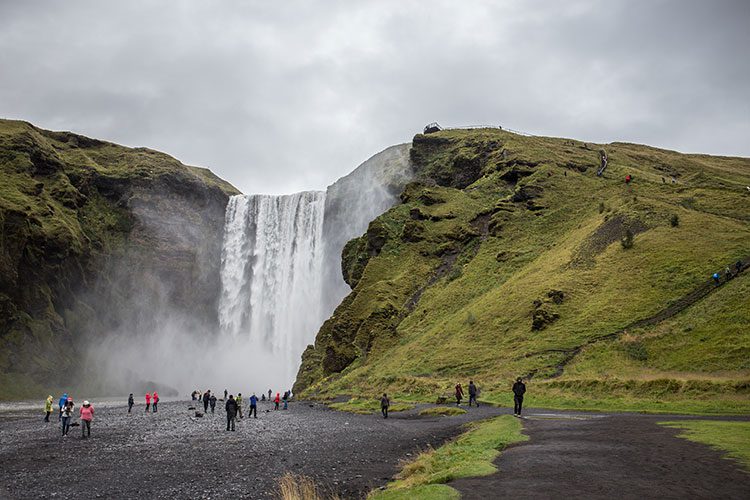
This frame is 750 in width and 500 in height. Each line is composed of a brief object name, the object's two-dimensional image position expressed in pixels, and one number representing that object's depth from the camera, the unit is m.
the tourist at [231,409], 29.98
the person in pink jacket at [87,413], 27.23
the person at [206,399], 46.25
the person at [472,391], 33.28
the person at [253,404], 39.93
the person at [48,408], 37.48
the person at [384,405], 31.88
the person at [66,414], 28.33
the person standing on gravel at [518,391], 24.81
